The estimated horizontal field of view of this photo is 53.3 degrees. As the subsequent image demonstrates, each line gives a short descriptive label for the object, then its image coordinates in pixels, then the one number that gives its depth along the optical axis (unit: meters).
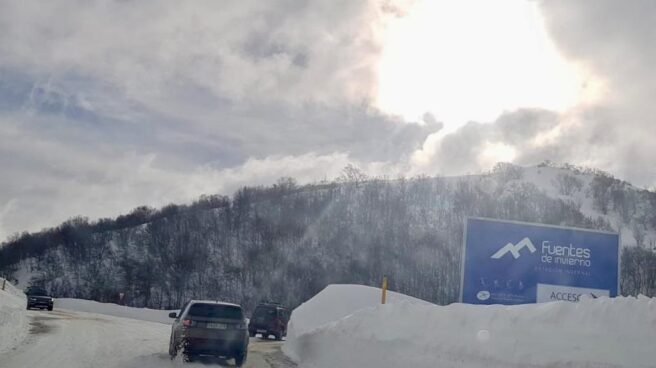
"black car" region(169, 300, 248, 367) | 16.67
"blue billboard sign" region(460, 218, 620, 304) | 17.62
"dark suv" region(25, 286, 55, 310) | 47.16
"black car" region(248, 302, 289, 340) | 32.34
